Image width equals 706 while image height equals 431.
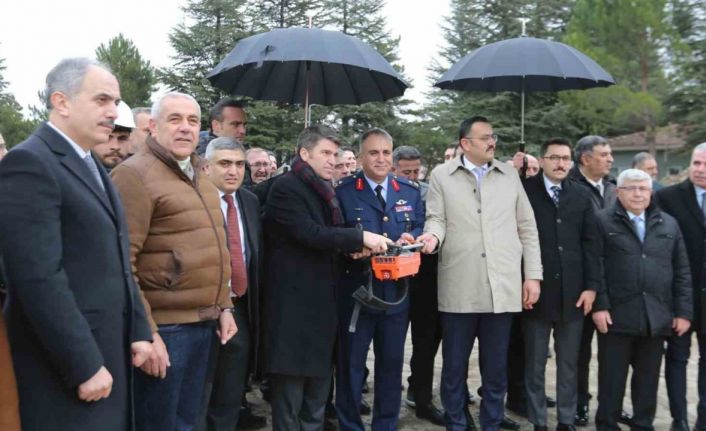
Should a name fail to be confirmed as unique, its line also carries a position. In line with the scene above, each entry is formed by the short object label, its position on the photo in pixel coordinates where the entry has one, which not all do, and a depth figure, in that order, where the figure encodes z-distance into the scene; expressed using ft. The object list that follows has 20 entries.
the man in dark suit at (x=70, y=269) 7.16
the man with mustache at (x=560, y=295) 15.61
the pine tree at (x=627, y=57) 79.05
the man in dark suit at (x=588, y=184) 17.44
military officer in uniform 14.39
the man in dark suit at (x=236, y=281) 12.71
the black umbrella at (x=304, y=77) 14.93
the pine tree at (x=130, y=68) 106.22
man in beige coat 14.84
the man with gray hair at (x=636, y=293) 15.08
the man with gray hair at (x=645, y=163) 22.70
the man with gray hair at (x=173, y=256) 9.98
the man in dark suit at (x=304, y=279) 12.96
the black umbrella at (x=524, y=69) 16.08
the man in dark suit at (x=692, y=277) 15.97
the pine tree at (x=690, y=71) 79.00
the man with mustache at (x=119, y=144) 14.32
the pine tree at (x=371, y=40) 83.20
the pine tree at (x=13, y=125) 104.99
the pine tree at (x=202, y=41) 81.46
